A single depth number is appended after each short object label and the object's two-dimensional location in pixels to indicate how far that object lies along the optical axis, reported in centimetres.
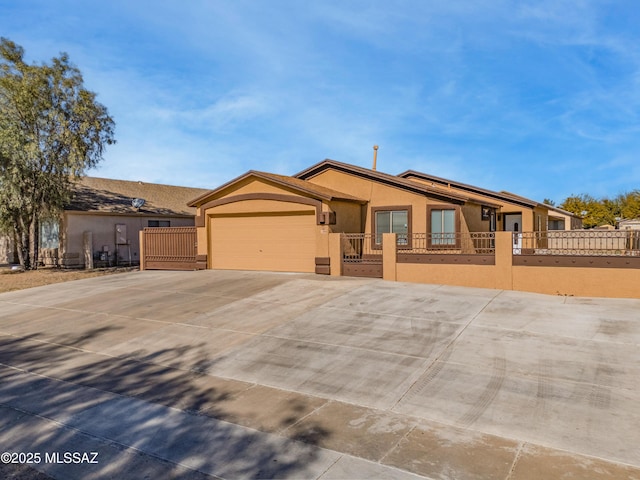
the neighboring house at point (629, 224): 3034
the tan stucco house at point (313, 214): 1642
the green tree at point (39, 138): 1969
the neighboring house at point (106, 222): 2339
